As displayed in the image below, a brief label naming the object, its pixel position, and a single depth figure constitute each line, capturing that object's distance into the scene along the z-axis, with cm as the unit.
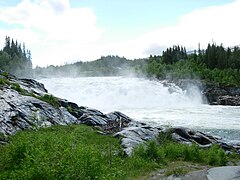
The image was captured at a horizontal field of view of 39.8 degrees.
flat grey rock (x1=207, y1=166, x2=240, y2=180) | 980
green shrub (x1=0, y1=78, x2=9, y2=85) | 2143
